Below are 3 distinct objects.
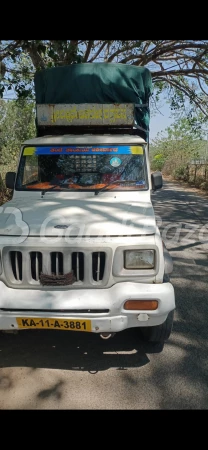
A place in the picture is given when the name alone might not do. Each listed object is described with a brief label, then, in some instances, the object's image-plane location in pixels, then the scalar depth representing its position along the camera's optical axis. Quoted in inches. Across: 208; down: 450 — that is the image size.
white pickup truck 107.4
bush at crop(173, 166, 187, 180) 1031.4
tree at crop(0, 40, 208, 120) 339.3
